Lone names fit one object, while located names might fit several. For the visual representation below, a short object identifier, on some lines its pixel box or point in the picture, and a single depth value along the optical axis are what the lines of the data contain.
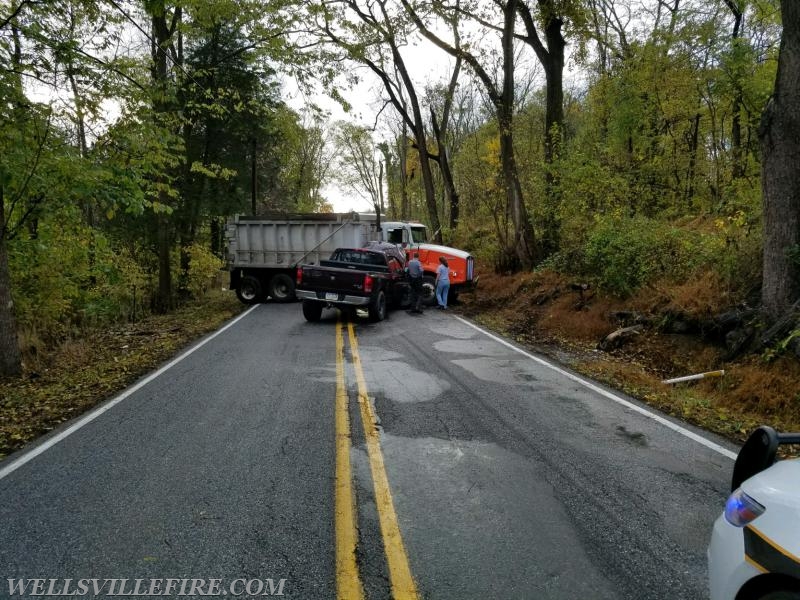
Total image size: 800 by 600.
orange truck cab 17.73
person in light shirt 16.09
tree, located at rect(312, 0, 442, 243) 20.62
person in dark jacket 15.36
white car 1.96
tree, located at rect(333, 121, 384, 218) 54.35
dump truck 17.55
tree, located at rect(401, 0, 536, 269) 16.56
